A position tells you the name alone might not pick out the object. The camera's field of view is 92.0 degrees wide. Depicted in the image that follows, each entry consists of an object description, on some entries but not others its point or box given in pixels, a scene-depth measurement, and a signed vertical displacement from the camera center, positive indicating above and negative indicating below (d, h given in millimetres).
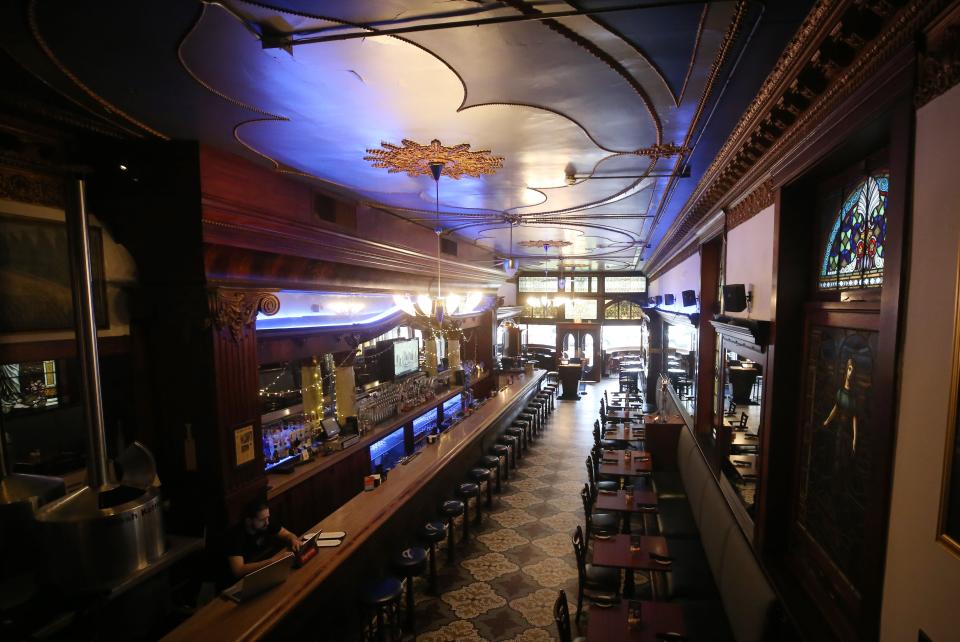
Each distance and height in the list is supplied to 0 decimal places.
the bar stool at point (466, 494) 6766 -2897
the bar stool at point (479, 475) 7561 -2922
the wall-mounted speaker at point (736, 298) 4234 -36
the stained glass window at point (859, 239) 2625 +328
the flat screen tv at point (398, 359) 9812 -1312
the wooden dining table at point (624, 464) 7207 -2738
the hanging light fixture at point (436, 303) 5918 -93
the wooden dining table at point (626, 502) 5992 -2763
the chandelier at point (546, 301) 21038 -217
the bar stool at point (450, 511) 6078 -2810
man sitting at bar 4160 -2315
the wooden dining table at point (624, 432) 9117 -2781
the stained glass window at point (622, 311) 20672 -699
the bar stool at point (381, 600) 4250 -2775
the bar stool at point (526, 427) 10758 -3206
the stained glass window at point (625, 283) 20000 +524
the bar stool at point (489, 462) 8062 -2905
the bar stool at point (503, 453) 8736 -2943
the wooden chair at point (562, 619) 3607 -2526
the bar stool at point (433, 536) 5445 -2811
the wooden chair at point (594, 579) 4930 -3056
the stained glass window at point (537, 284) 20875 +589
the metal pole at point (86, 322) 3680 -161
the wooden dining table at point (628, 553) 4637 -2720
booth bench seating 3553 -2729
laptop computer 3586 -2221
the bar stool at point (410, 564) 4809 -2788
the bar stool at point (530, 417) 11585 -3027
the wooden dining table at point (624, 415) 10625 -2804
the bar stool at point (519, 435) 10430 -3168
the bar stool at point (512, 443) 9399 -3039
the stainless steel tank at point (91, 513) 3484 -1633
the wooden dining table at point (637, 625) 3699 -2710
